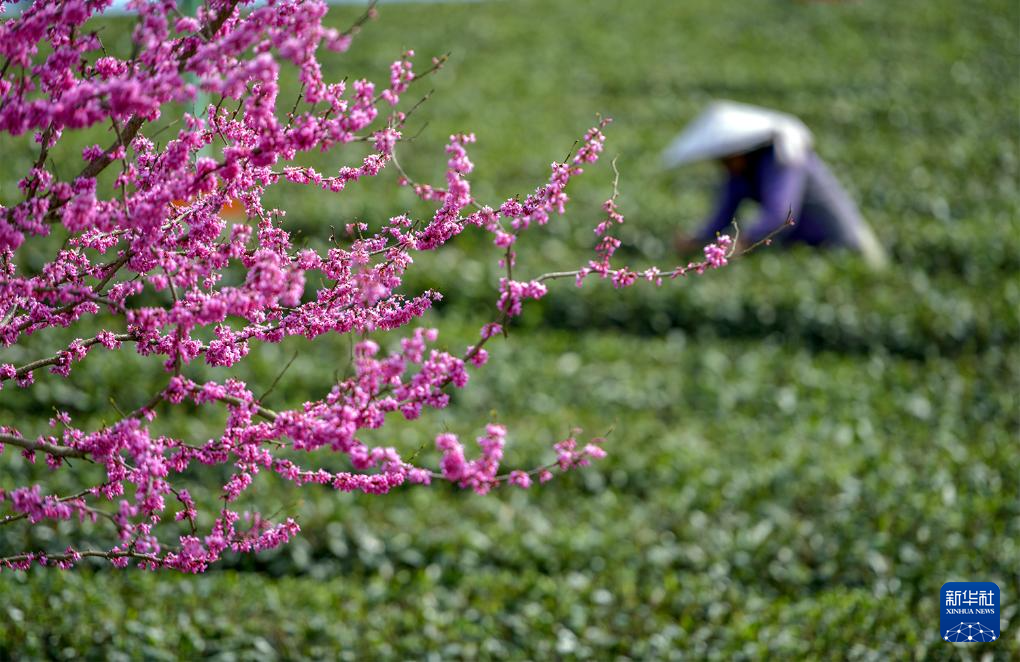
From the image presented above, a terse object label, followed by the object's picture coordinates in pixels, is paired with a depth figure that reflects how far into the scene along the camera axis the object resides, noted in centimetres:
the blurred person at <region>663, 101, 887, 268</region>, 1664
